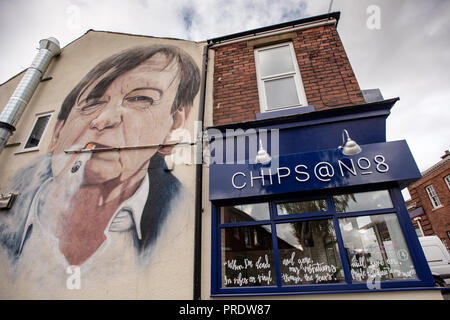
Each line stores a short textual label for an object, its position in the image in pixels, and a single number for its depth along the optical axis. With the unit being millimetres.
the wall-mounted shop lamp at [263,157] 3898
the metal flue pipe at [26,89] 6313
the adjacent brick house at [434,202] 14945
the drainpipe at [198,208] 3703
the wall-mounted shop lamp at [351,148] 3561
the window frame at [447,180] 14859
